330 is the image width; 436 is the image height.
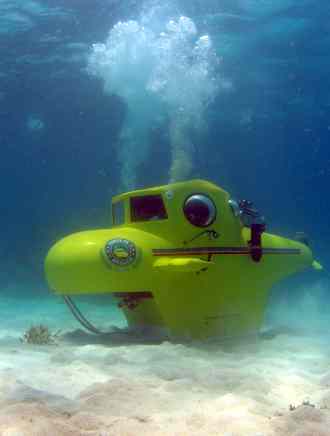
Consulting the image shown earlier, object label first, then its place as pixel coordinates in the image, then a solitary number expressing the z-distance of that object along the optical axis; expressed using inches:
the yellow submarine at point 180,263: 243.6
